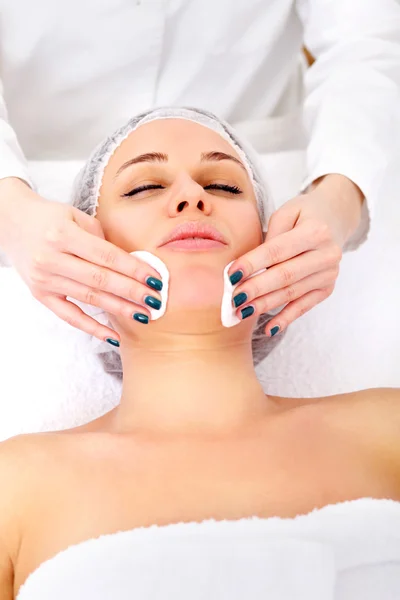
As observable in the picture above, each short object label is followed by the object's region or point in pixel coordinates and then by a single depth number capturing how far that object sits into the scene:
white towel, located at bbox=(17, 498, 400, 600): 0.85
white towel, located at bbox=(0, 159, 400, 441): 1.40
